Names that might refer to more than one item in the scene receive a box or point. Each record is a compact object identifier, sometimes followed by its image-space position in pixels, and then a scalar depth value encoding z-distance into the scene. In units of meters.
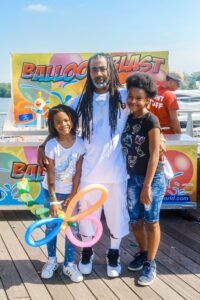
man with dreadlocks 2.72
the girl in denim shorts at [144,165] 2.63
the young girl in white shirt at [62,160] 2.73
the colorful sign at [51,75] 4.62
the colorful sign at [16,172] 4.05
